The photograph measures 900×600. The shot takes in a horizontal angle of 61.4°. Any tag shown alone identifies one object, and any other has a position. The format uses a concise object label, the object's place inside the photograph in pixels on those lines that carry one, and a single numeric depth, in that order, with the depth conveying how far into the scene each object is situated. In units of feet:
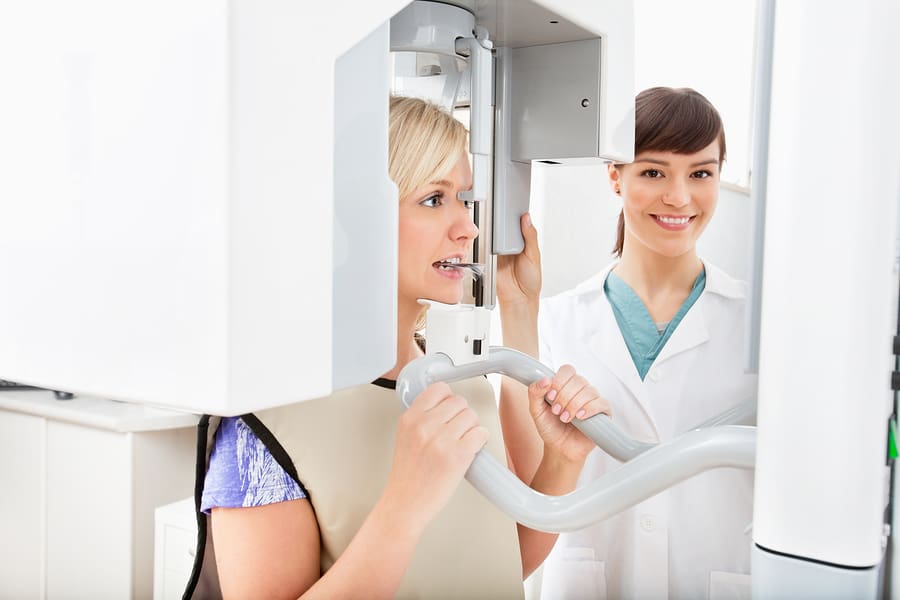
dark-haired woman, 4.55
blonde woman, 2.16
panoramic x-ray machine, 1.29
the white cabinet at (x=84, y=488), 6.48
